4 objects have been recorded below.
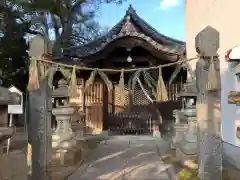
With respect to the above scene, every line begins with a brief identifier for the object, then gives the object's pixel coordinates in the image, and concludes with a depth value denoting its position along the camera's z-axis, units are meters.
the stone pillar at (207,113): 3.37
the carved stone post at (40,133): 3.50
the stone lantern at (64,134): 5.28
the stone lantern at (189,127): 4.93
